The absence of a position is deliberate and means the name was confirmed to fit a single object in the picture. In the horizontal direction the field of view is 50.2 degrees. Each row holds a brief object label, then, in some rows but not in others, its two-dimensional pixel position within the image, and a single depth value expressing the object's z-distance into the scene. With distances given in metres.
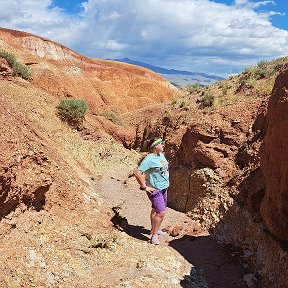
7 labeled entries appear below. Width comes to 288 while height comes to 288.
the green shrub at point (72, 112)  11.14
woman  5.04
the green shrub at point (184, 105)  11.96
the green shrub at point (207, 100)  11.00
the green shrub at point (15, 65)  13.14
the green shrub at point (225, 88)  11.42
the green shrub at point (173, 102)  13.10
